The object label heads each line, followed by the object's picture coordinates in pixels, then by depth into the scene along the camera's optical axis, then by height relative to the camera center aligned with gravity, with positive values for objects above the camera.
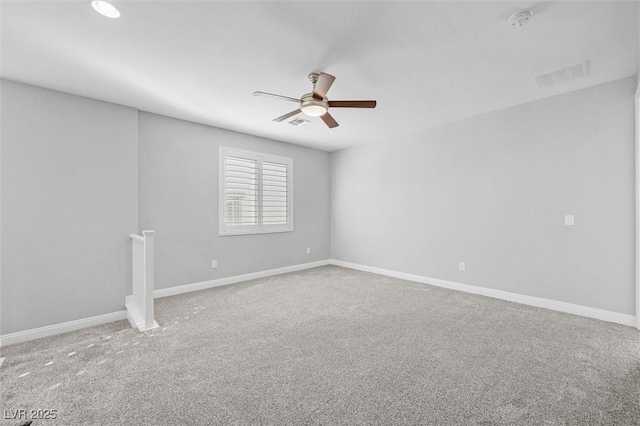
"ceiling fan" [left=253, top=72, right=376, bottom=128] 2.49 +1.04
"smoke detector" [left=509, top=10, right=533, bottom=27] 1.96 +1.38
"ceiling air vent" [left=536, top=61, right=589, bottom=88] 2.74 +1.41
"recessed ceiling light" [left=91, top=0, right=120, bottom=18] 1.84 +1.36
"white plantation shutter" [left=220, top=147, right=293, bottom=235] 4.72 +0.35
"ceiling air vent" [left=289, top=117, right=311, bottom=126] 4.12 +1.35
